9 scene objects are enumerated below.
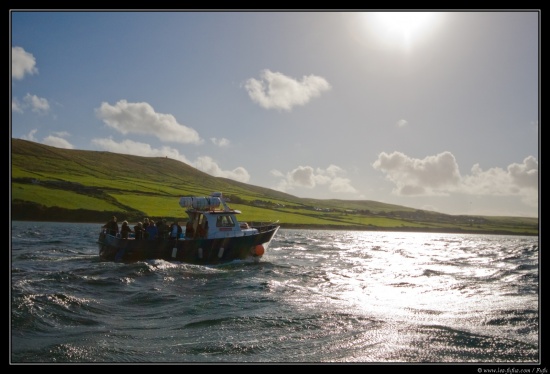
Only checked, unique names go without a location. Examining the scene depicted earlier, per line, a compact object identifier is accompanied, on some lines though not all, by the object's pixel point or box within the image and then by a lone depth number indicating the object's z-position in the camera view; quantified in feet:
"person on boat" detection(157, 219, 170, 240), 107.24
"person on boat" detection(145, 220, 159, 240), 106.01
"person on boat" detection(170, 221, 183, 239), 106.11
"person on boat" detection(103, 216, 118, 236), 109.81
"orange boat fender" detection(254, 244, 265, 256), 114.93
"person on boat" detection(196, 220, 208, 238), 109.19
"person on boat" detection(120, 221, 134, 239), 105.19
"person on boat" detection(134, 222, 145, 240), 104.22
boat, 103.50
